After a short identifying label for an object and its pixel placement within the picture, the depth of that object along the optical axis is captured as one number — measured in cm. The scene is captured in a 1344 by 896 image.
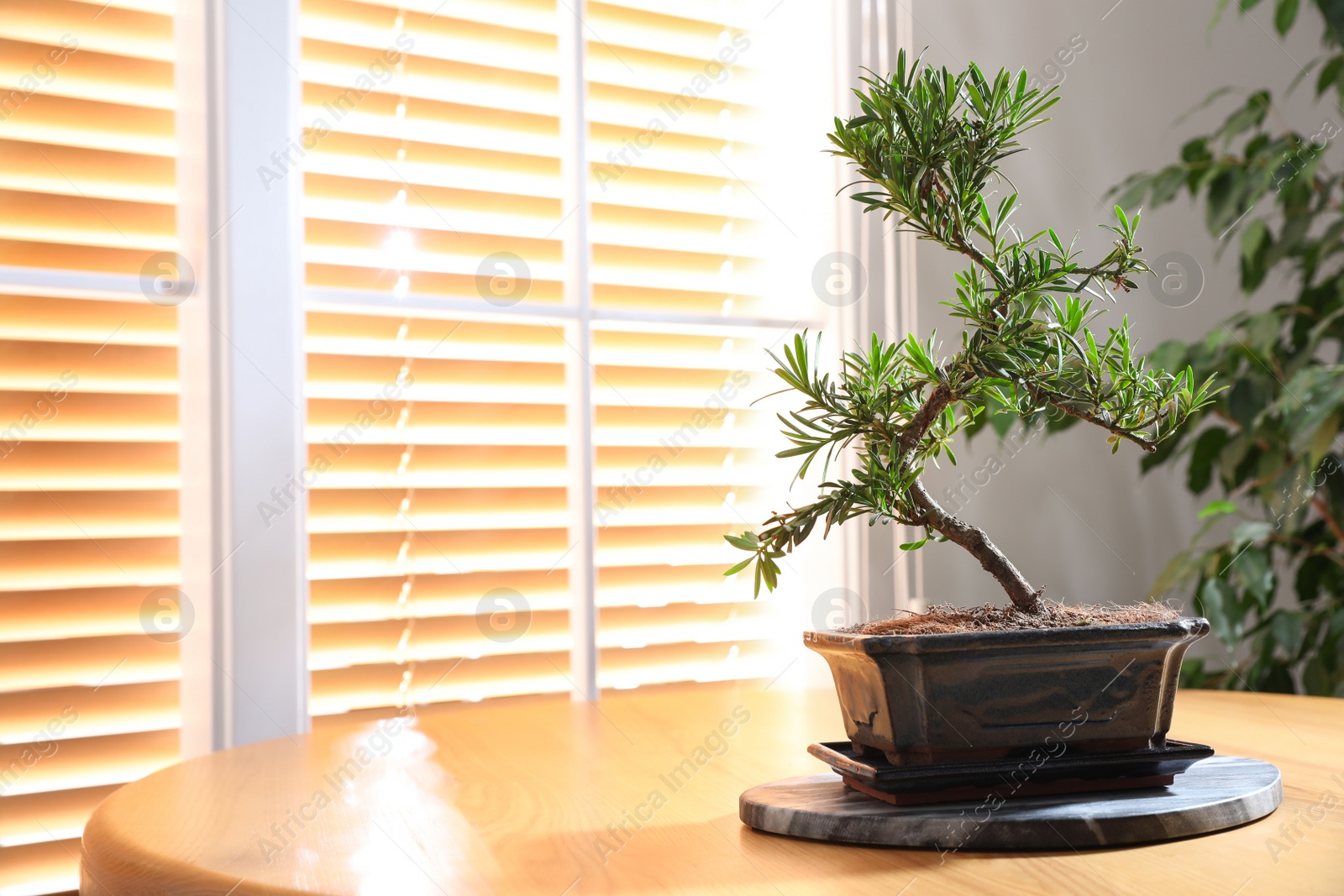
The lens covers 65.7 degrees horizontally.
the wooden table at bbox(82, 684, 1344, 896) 57
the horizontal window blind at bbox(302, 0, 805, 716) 175
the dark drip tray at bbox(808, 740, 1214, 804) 65
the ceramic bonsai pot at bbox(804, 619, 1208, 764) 64
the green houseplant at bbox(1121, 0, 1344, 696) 181
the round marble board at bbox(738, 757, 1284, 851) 60
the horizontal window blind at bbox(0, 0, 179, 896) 146
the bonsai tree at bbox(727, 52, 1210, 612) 65
